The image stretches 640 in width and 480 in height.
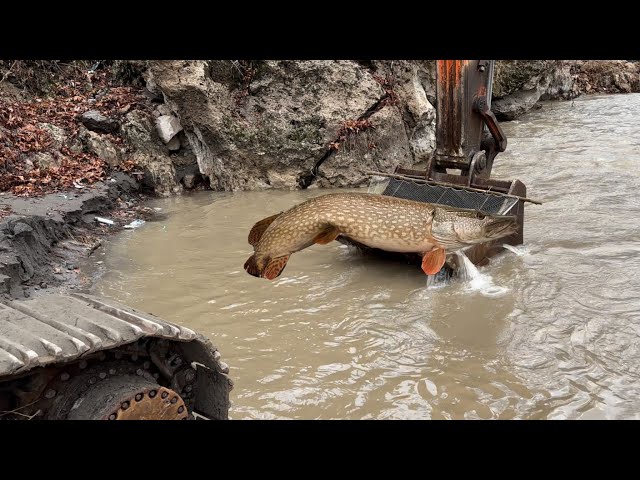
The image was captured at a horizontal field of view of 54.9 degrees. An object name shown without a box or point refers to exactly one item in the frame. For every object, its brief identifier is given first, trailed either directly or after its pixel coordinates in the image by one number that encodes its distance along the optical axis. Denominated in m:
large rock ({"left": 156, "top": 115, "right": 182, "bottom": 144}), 11.35
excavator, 2.56
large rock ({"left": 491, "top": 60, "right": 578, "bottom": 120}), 17.70
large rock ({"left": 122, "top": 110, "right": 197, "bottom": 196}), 11.07
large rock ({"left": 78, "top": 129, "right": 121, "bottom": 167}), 10.89
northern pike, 4.76
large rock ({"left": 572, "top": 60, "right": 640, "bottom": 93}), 23.59
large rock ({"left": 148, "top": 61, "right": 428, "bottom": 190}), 11.22
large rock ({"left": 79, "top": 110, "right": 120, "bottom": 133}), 11.27
